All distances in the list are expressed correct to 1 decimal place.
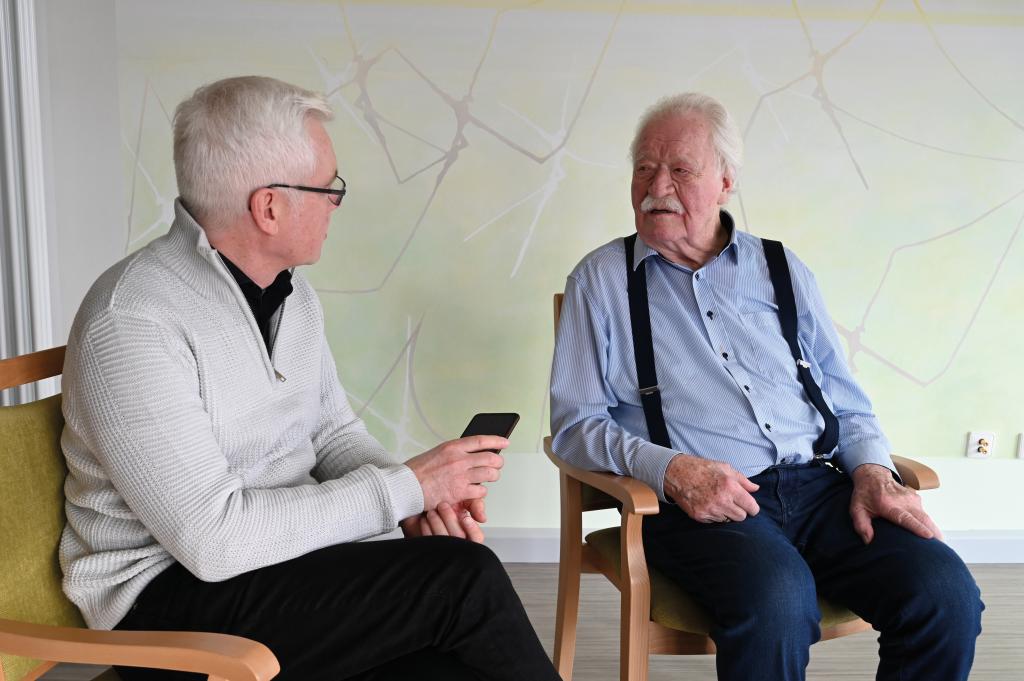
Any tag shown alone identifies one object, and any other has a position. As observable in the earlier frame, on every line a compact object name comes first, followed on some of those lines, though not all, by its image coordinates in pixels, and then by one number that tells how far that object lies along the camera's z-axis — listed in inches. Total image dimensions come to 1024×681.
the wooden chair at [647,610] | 69.3
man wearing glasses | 51.6
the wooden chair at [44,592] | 43.8
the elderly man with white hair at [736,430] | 67.9
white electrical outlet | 126.4
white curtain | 102.0
